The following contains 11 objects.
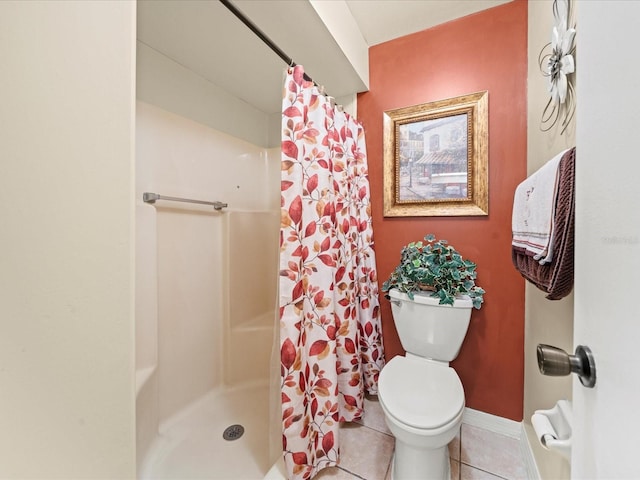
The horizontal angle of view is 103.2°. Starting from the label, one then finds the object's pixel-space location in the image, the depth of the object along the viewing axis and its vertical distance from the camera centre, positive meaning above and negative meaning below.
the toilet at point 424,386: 0.96 -0.67
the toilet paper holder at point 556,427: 0.63 -0.52
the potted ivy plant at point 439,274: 1.36 -0.20
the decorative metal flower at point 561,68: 0.80 +0.58
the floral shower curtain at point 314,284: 1.08 -0.23
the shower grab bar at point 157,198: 1.31 +0.21
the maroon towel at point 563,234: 0.67 +0.01
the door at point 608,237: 0.30 +0.00
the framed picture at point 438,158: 1.43 +0.48
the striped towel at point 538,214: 0.73 +0.09
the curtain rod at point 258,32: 1.07 +0.97
